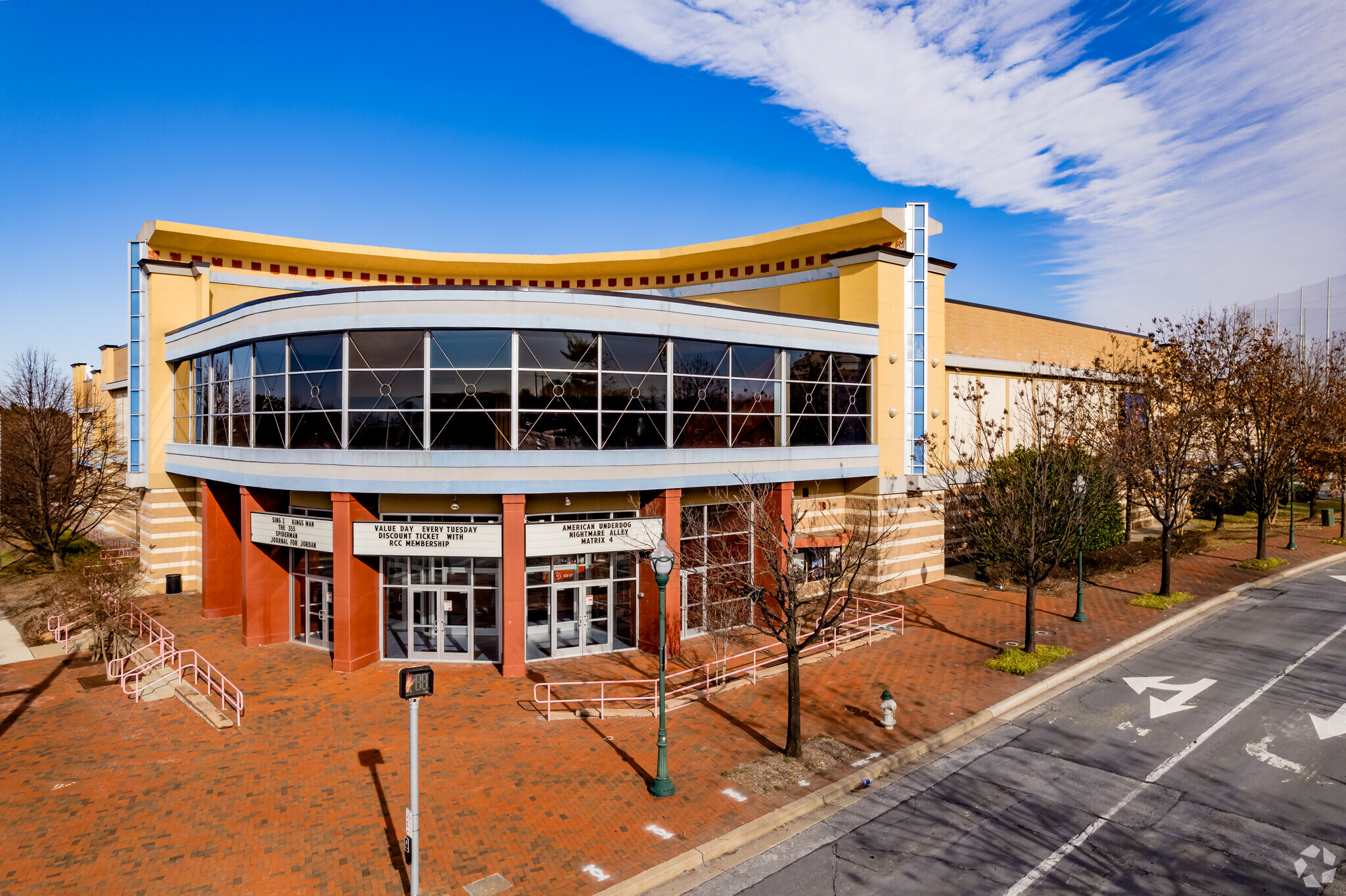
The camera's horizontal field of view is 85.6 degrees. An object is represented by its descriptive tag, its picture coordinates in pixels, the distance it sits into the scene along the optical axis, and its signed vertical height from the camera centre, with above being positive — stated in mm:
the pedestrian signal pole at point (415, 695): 8969 -3061
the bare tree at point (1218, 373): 31578 +3115
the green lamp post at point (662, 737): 11883 -4761
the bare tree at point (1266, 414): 30250 +1189
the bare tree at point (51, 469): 30797 -886
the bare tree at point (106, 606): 19391 -4433
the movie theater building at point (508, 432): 17922 +392
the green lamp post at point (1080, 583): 21938 -4294
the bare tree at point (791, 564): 13398 -3102
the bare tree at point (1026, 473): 19484 -1002
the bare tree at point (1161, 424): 25094 +699
